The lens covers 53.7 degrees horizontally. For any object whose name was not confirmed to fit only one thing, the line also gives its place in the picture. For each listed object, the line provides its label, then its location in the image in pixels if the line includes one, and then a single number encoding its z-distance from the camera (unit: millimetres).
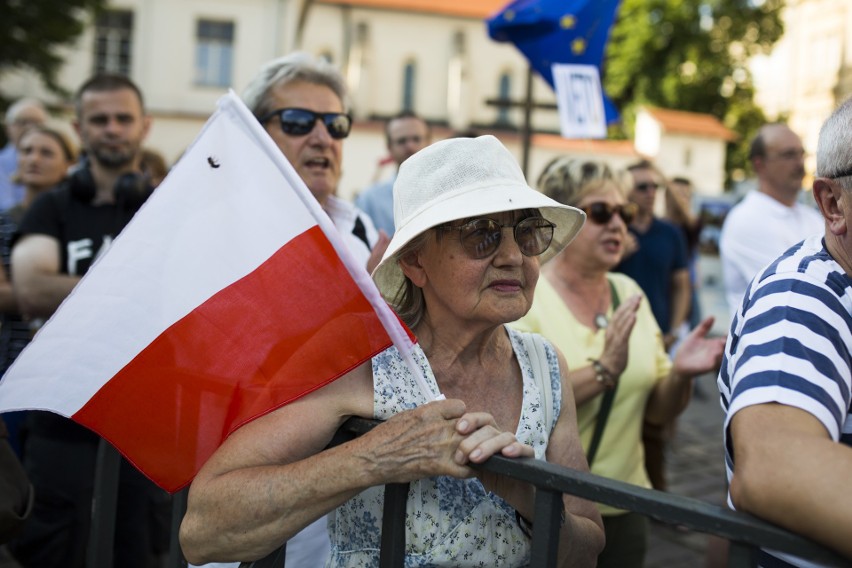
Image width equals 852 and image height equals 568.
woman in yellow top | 2807
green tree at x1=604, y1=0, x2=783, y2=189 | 36000
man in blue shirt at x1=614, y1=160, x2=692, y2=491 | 4840
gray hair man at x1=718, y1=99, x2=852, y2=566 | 1307
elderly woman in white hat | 1640
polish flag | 1846
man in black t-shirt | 3158
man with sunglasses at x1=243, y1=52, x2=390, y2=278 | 3082
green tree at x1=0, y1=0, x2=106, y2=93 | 21139
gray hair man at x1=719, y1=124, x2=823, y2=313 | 5004
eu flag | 6293
